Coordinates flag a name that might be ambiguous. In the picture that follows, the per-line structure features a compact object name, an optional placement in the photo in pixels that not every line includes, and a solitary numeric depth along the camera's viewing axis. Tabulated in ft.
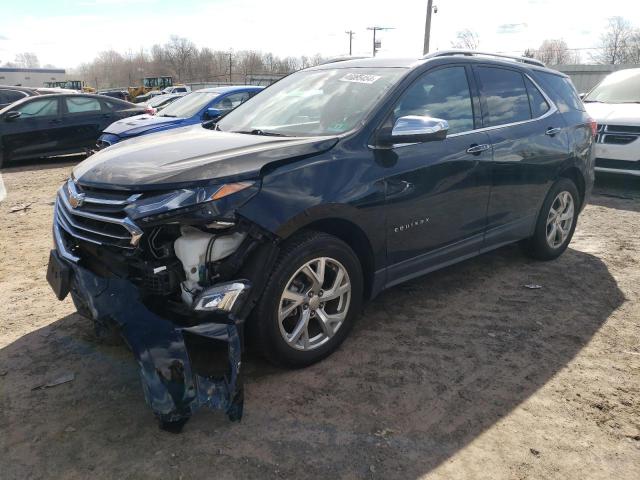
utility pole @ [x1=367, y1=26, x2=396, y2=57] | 189.16
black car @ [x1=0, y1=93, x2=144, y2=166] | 35.40
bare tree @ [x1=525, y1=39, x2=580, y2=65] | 191.31
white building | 251.60
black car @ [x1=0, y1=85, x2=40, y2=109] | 48.14
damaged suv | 8.43
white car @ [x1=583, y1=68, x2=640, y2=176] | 26.25
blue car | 26.91
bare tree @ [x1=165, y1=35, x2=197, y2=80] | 344.08
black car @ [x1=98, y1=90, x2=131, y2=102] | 122.38
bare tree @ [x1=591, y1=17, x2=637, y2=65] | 205.26
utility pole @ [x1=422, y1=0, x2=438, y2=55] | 81.29
